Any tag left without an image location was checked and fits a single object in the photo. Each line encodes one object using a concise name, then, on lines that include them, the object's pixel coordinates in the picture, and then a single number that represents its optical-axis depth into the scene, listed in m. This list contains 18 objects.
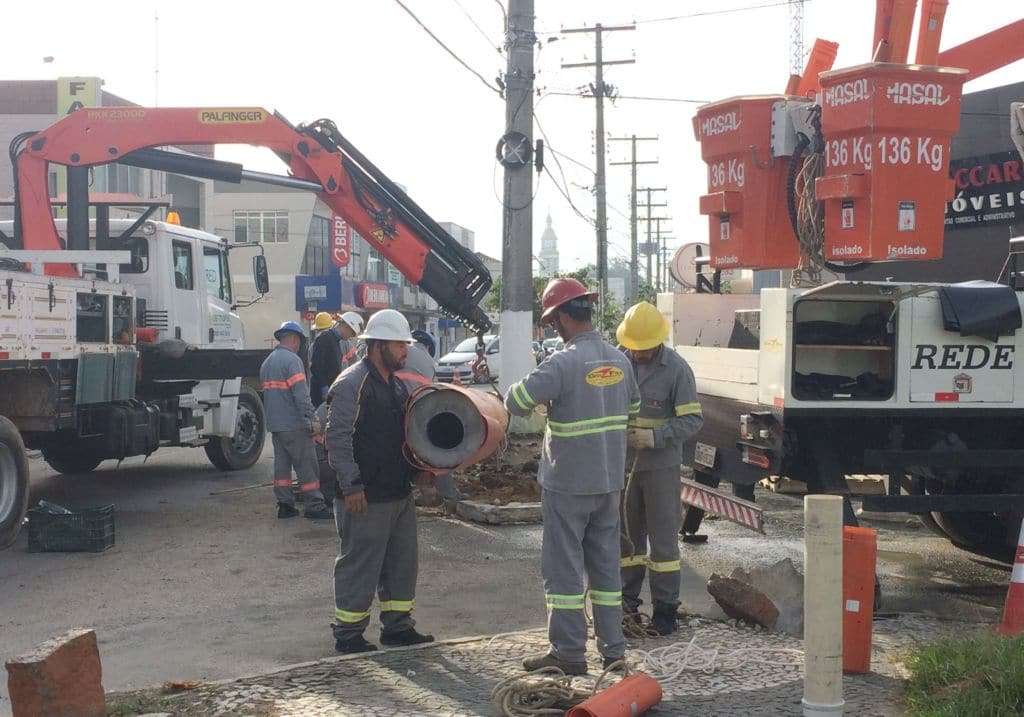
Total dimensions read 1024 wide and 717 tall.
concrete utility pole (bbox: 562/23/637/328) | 35.59
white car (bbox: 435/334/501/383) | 30.33
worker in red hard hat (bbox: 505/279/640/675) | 5.86
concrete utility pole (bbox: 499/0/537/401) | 14.66
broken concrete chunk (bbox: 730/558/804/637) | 6.77
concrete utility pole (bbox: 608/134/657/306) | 51.96
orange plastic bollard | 5.97
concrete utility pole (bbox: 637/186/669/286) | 65.93
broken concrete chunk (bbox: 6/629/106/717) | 5.00
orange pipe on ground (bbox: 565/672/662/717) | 4.95
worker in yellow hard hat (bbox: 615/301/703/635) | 6.91
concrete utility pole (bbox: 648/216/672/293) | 69.31
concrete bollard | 4.82
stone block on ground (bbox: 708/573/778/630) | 6.74
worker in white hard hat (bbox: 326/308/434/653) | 6.35
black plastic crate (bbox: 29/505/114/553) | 9.54
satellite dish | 10.80
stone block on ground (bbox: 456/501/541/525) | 10.52
